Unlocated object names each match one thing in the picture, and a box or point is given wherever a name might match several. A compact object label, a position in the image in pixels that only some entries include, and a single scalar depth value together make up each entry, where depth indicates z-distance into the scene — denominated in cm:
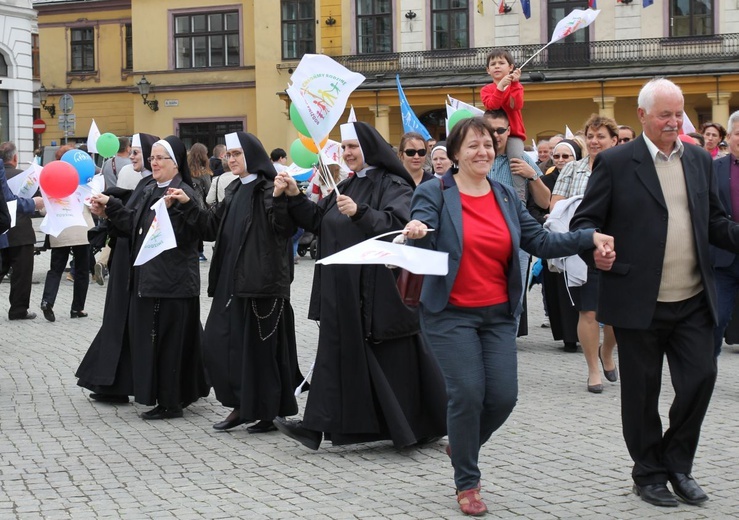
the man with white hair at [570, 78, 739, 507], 592
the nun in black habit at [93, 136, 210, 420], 840
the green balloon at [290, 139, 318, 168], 1595
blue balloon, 1175
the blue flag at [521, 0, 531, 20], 3550
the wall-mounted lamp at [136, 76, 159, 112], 4275
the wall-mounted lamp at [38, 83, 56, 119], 4819
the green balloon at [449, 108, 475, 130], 994
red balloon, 1064
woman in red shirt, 579
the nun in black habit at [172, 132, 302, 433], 781
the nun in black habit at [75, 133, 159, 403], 877
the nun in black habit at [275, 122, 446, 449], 717
